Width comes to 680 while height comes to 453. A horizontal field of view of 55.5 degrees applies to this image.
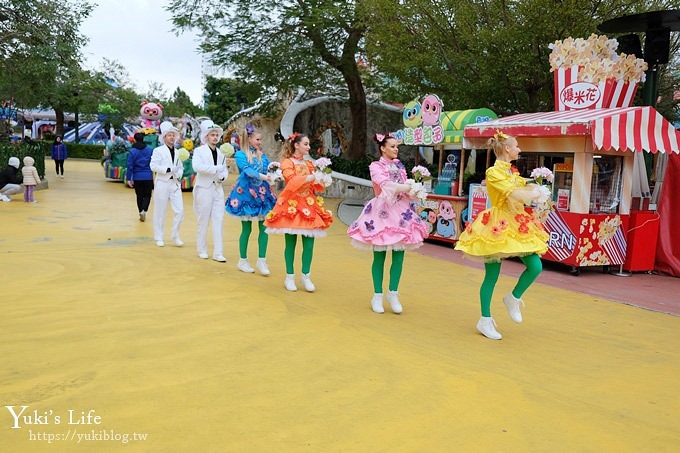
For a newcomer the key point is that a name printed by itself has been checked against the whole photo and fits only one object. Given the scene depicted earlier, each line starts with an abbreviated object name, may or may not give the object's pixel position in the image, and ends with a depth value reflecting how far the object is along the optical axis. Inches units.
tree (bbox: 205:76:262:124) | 1802.9
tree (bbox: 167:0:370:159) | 791.7
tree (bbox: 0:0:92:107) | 629.6
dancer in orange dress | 255.1
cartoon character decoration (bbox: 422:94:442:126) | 433.4
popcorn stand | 331.3
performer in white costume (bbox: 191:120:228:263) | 315.9
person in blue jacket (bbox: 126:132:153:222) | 454.0
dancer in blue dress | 294.7
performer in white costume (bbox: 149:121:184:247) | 359.9
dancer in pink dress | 226.4
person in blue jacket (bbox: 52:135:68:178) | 884.6
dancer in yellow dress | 201.6
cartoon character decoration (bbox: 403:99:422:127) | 451.2
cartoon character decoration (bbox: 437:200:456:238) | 422.0
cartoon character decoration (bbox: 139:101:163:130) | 763.7
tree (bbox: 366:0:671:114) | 462.3
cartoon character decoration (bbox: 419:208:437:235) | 435.5
